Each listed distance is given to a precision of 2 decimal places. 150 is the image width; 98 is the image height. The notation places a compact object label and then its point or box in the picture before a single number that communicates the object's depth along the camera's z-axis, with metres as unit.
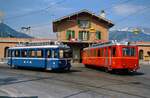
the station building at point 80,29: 37.93
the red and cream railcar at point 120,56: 18.21
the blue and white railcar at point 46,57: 19.43
